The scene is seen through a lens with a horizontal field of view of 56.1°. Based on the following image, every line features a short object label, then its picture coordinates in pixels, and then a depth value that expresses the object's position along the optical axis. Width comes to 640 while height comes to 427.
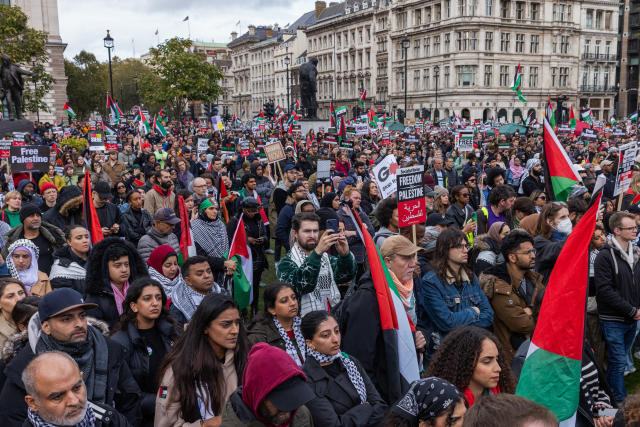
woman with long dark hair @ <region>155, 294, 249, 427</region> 3.46
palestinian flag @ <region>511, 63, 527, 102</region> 31.87
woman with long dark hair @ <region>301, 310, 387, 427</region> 3.26
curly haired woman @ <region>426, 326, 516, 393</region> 3.28
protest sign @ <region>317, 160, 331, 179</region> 10.83
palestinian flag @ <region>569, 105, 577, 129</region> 25.53
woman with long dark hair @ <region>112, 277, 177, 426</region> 4.01
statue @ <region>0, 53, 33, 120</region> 23.59
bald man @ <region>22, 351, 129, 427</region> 2.83
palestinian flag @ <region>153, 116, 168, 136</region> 21.64
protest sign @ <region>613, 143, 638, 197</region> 7.78
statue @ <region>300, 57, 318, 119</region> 30.33
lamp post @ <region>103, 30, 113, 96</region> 28.92
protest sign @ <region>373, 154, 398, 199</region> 7.99
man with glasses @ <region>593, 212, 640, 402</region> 5.39
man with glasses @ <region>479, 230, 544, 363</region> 4.84
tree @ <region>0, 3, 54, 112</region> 27.69
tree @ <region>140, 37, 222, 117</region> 45.97
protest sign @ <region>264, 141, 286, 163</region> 12.30
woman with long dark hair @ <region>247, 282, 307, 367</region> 4.06
